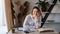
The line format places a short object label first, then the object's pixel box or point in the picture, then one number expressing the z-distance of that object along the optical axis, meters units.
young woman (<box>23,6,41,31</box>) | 2.98
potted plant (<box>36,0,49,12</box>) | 4.32
